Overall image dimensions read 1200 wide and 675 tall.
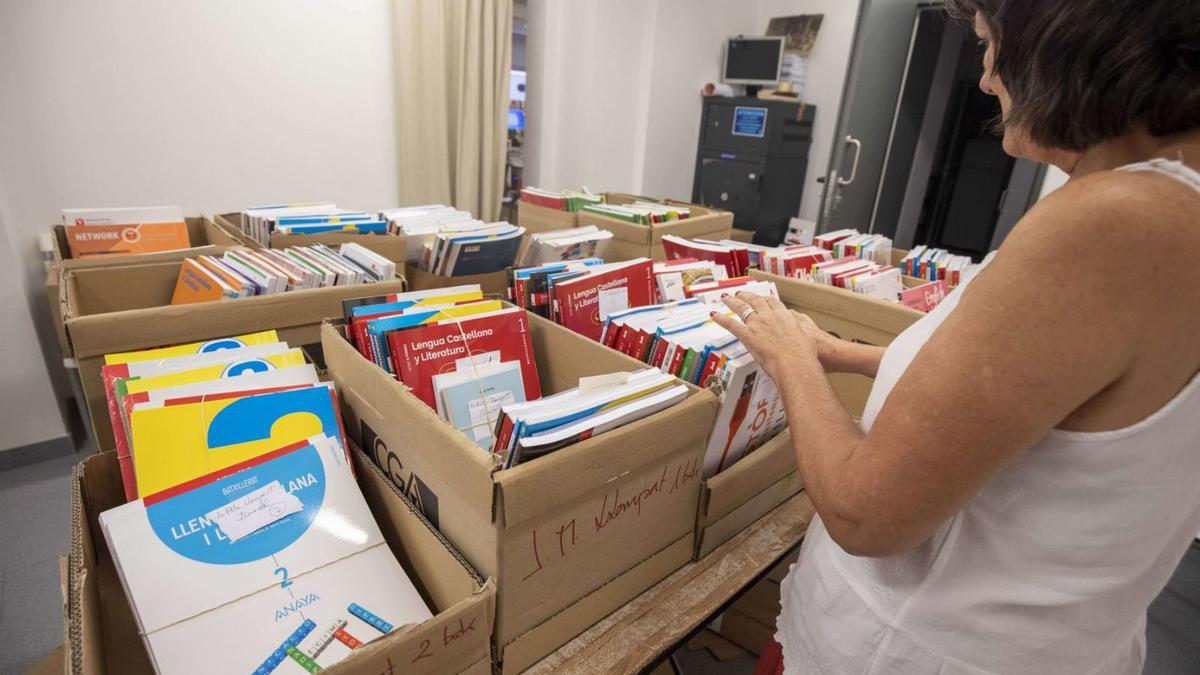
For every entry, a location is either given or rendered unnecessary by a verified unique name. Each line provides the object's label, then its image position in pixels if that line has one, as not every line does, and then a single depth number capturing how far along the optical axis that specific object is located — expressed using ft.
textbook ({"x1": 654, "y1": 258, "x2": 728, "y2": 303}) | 4.58
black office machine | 13.23
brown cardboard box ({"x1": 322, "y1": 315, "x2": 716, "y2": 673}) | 2.22
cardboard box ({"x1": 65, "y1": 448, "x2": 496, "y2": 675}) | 1.94
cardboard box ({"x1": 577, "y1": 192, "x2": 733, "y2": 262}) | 7.02
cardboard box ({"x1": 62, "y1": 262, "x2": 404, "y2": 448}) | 3.44
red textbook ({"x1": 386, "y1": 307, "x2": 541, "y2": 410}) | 3.26
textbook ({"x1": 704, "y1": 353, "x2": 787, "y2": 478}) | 3.04
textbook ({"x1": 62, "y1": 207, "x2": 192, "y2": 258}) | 6.25
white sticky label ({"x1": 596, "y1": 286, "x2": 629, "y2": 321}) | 4.31
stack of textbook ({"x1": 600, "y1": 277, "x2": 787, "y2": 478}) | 3.09
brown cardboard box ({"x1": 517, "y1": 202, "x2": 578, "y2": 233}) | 7.90
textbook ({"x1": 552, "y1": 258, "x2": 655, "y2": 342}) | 4.14
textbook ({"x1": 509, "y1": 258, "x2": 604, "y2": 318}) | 4.16
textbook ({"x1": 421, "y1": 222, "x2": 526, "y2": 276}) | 5.47
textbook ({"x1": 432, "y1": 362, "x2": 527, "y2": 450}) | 3.30
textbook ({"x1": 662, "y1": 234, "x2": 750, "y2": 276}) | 5.53
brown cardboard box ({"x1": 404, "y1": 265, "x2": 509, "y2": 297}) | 5.71
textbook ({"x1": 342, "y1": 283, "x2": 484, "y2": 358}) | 3.35
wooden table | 2.58
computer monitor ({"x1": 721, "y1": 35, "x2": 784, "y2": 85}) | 13.48
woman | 1.45
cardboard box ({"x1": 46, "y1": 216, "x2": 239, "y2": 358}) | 4.80
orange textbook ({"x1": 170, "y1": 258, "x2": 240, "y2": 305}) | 4.16
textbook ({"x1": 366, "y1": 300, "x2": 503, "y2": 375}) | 3.25
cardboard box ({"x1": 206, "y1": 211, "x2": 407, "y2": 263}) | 5.56
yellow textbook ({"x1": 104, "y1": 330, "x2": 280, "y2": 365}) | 3.45
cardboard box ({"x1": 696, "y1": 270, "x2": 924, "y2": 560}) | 3.13
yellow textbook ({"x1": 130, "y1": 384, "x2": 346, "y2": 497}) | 2.77
